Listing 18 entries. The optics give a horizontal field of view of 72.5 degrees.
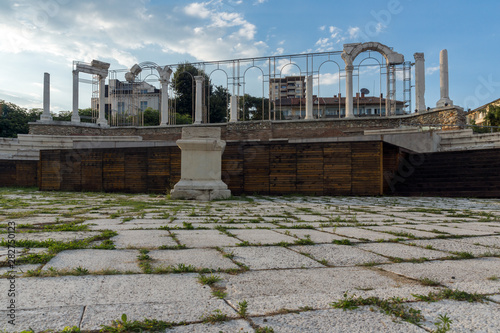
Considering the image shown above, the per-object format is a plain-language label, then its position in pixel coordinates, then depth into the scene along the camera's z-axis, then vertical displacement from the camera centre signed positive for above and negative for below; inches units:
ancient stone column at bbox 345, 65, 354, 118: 989.8 +238.7
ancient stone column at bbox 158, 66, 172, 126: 1138.0 +266.6
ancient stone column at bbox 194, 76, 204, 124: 1110.4 +228.4
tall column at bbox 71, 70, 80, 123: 1185.2 +268.8
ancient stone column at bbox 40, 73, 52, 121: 1130.0 +243.6
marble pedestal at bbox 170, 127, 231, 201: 375.2 +5.0
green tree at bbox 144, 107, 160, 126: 1710.6 +260.8
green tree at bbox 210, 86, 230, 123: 1696.6 +315.7
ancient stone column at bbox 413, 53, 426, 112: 918.4 +246.6
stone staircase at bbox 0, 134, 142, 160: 780.0 +69.6
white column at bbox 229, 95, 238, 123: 1031.6 +180.8
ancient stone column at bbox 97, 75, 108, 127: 1174.3 +234.7
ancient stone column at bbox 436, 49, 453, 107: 831.1 +221.7
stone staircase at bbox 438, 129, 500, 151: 611.7 +55.1
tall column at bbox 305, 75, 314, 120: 995.9 +215.7
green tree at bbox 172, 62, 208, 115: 1689.2 +406.8
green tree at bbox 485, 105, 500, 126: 1476.9 +236.1
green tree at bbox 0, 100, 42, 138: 1646.2 +239.2
